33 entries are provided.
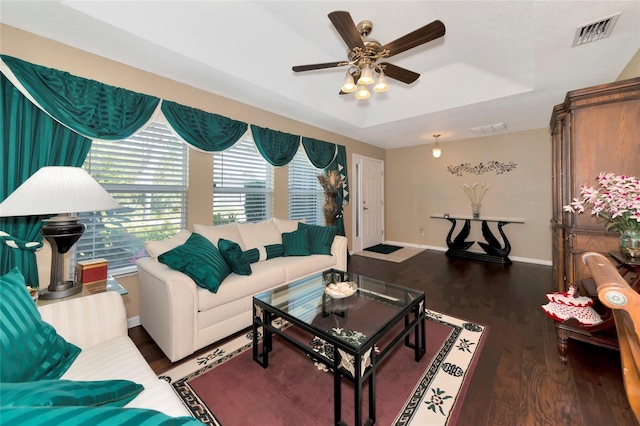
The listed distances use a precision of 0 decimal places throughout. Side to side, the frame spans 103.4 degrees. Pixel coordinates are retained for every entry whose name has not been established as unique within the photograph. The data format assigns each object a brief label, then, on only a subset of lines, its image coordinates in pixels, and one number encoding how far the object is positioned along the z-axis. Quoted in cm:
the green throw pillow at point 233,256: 234
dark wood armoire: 198
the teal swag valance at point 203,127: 269
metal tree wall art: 496
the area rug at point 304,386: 144
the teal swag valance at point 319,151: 425
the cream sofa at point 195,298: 187
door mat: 558
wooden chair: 77
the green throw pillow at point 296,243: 317
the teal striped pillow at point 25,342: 84
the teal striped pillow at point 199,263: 200
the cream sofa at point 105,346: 101
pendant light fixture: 518
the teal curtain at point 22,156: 184
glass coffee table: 134
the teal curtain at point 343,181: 477
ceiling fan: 169
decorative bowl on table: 198
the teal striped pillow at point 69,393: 49
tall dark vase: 445
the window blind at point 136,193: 236
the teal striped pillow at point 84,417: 41
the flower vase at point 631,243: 175
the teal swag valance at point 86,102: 192
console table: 465
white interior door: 564
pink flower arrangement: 178
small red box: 190
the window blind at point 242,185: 327
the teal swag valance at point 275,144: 351
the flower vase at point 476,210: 510
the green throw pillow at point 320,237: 330
